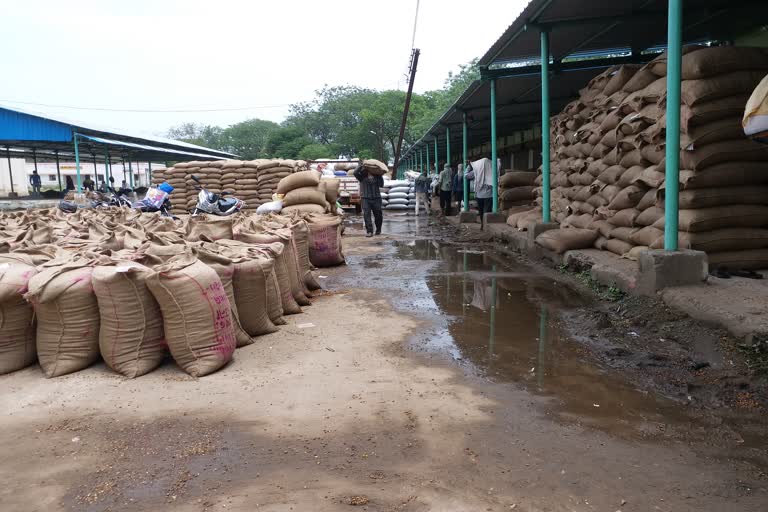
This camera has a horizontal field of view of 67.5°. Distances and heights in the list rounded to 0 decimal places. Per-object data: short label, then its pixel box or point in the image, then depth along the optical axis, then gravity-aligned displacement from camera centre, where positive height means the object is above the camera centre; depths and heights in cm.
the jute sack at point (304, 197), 999 +12
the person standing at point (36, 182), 3048 +172
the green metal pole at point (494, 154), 970 +80
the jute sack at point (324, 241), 742 -49
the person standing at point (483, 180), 1137 +35
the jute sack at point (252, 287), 396 -57
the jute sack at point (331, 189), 1041 +26
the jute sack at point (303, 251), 601 -51
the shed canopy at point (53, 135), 1931 +286
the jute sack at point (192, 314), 332 -62
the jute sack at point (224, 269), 379 -41
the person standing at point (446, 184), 1602 +41
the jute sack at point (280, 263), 461 -48
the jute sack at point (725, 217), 484 -24
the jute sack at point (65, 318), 329 -61
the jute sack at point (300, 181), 1012 +41
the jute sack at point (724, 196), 486 -6
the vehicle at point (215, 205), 1021 +5
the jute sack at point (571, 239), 687 -54
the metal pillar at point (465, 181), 1343 +41
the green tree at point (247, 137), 6706 +842
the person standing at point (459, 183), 1537 +41
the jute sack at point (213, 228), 529 -18
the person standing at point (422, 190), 1894 +33
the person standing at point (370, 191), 1084 +20
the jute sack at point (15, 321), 337 -63
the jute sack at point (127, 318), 329 -63
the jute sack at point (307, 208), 967 -6
